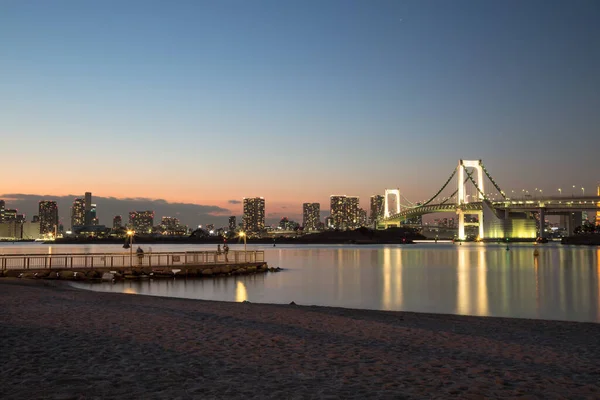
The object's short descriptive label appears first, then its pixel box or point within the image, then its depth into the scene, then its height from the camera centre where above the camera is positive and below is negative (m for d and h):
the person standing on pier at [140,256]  37.65 -1.75
